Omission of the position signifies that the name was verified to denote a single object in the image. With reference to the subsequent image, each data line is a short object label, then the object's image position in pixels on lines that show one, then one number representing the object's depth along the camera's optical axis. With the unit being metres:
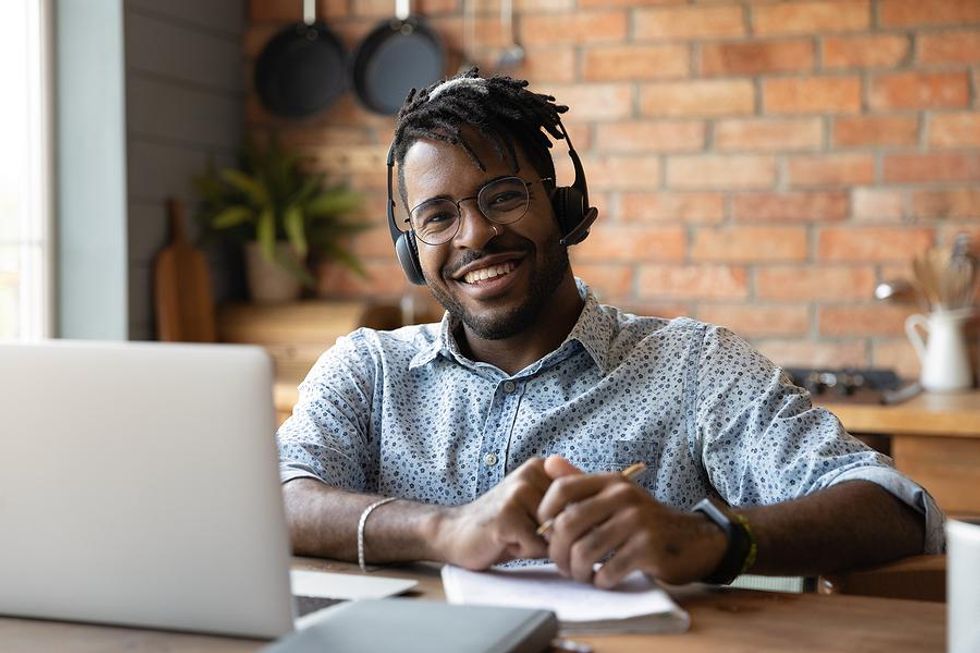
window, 3.07
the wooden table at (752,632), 1.14
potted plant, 3.43
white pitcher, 3.04
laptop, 1.06
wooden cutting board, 3.25
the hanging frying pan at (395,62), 3.46
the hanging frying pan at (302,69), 3.55
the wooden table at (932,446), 2.69
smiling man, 1.63
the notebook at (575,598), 1.19
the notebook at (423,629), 1.04
